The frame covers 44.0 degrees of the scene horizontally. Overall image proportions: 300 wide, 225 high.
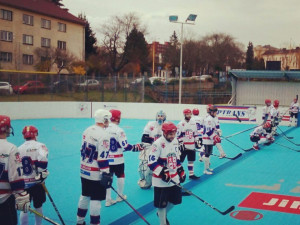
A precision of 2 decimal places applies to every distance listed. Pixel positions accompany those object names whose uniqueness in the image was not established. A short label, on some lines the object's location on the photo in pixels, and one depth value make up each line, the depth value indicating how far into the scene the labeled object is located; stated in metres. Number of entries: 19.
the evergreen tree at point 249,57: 72.62
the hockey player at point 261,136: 15.23
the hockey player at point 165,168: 6.08
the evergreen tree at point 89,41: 57.09
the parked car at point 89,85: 30.08
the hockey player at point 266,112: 17.59
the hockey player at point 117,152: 7.80
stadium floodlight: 27.77
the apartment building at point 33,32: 42.34
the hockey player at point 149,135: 8.95
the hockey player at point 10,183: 4.62
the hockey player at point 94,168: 5.87
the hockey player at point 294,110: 23.61
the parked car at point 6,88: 26.52
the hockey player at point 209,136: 10.91
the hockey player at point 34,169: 6.03
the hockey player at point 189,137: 10.09
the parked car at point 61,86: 28.94
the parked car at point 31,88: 27.03
